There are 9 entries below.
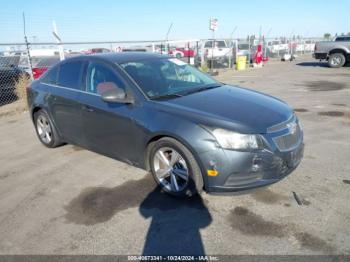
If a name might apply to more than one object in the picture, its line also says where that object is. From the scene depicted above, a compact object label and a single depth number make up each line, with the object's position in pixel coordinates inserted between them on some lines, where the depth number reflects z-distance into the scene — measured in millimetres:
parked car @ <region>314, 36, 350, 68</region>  17719
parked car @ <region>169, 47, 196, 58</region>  23102
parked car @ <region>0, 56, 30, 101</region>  11141
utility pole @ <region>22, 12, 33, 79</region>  10472
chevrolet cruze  3340
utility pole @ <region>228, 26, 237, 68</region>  21247
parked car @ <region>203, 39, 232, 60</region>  23203
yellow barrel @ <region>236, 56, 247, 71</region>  19844
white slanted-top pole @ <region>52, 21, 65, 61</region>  11641
